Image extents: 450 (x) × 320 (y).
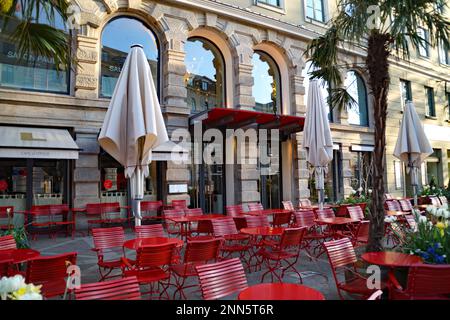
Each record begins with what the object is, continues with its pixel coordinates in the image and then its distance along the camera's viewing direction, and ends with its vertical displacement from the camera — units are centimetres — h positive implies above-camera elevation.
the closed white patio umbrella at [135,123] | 554 +107
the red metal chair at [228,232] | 609 -85
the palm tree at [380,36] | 514 +245
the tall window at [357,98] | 1697 +439
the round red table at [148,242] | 486 -81
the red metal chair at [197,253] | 434 -87
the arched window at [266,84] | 1409 +431
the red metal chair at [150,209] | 1041 -65
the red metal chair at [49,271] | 355 -87
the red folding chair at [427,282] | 317 -93
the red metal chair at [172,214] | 782 -62
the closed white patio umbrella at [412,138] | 1067 +140
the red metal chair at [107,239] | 519 -78
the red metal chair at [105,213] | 967 -72
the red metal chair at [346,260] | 385 -95
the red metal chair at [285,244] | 533 -95
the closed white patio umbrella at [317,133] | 896 +138
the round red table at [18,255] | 413 -84
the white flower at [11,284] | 198 -55
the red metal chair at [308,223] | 715 -81
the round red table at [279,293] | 286 -93
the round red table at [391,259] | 384 -90
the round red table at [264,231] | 570 -79
